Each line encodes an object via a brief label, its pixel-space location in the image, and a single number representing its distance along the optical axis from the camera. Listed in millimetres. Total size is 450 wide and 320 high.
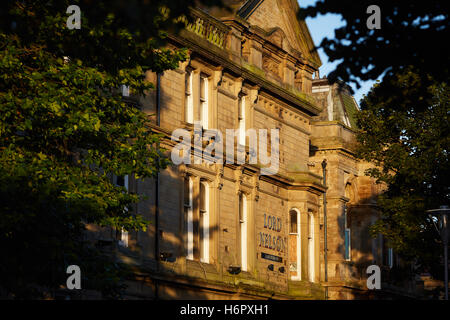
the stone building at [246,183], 34906
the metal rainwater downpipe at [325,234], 46628
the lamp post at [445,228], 30319
